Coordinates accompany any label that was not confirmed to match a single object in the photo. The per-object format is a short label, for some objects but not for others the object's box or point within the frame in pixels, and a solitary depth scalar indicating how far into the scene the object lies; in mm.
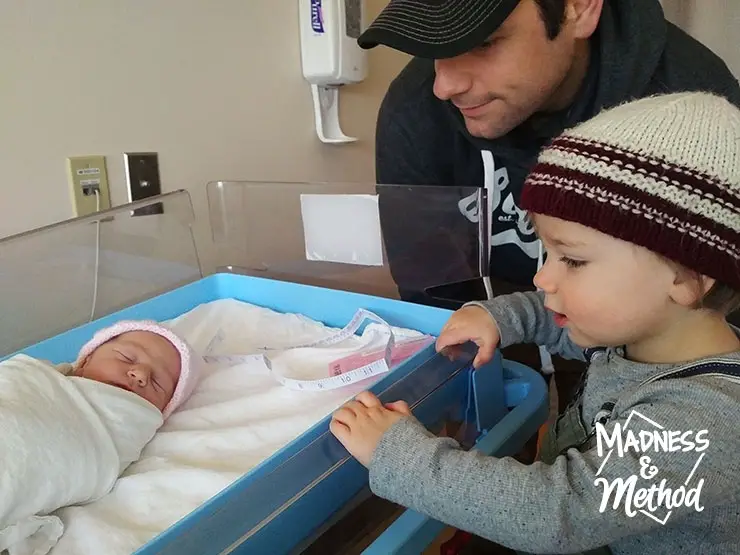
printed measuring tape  880
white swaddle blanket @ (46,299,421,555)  665
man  922
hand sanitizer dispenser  1494
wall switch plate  1185
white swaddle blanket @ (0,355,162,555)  636
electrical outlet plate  1106
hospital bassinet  599
